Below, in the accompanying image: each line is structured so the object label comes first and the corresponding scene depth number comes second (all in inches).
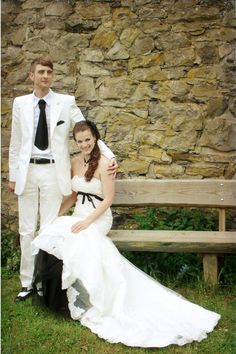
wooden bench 171.0
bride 133.0
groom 157.2
